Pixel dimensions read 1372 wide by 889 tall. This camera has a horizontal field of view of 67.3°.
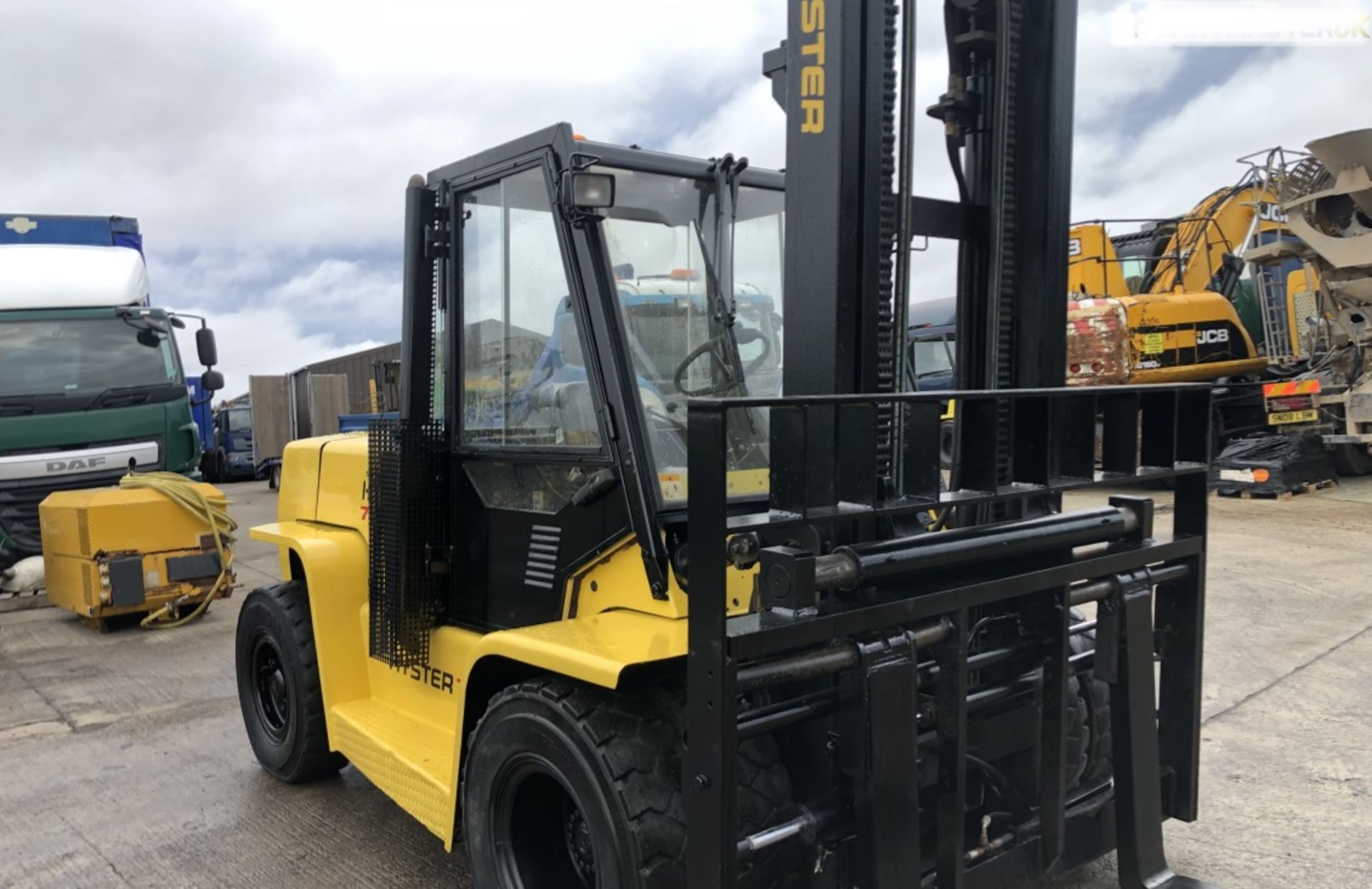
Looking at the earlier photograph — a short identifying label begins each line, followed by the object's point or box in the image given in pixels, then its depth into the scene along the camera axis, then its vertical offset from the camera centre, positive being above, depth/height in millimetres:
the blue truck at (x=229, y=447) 24062 -902
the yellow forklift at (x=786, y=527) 2203 -329
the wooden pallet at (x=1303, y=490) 12227 -1103
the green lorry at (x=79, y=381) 8977 +263
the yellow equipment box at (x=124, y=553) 7379 -1060
